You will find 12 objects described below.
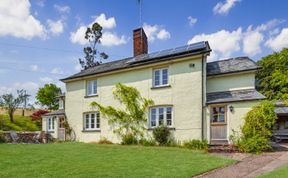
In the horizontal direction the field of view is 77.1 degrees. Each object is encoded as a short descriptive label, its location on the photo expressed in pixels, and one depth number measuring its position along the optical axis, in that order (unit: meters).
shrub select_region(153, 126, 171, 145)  12.58
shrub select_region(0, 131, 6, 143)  15.54
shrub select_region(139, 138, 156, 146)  12.93
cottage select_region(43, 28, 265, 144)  11.72
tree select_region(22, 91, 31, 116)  30.02
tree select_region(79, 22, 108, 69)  29.98
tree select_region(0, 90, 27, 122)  28.09
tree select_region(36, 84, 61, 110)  30.65
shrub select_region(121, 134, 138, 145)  13.70
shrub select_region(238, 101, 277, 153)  10.08
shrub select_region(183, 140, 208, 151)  11.46
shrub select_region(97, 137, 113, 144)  14.71
